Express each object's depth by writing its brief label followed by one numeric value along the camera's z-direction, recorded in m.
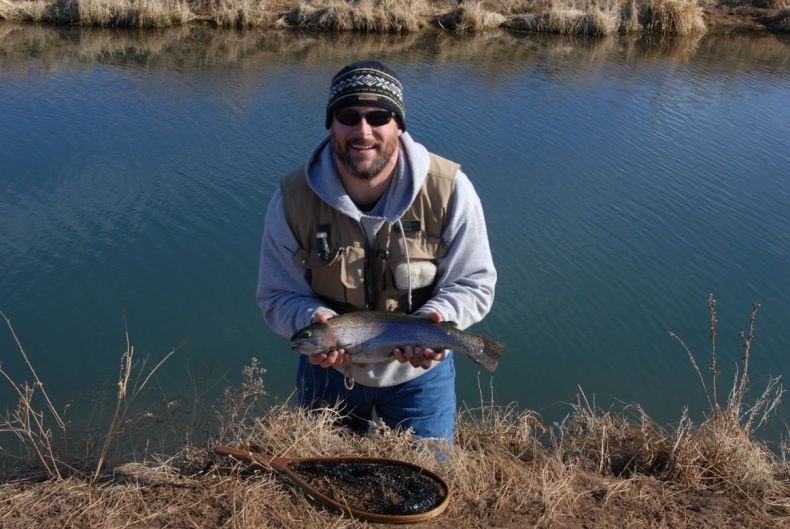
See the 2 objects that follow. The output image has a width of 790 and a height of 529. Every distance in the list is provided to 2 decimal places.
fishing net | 3.60
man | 3.52
